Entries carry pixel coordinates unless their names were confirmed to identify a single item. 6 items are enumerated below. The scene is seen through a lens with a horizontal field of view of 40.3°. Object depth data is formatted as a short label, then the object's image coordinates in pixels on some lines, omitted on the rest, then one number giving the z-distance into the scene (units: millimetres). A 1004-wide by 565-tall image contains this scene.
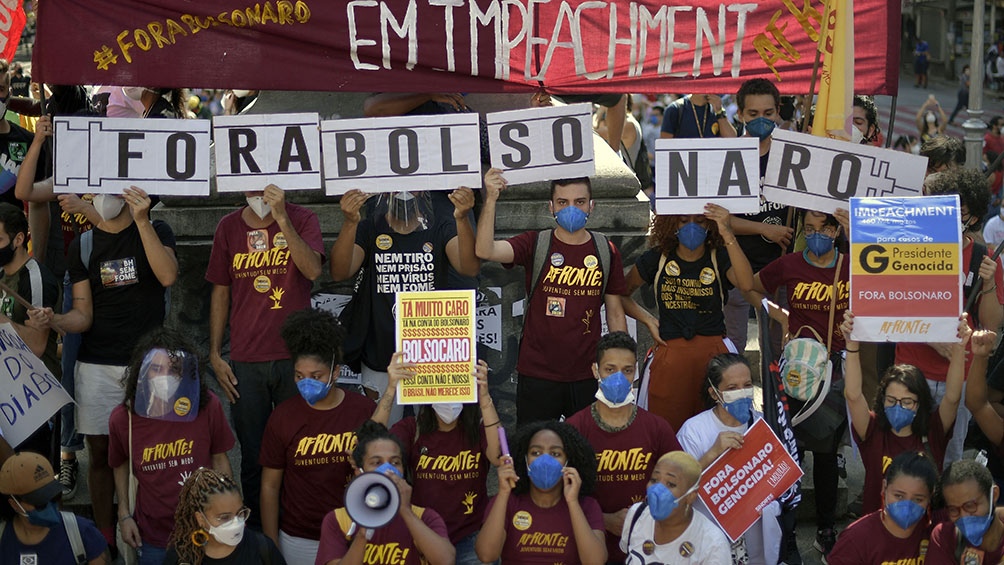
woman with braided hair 5805
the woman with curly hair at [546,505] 5914
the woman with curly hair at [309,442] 6469
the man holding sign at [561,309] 7031
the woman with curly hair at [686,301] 7145
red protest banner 7508
